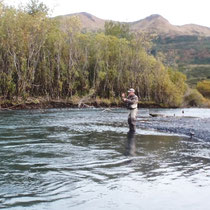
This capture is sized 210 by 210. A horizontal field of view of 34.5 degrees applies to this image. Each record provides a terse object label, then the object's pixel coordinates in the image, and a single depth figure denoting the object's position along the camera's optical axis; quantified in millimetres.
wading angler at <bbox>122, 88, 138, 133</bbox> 19938
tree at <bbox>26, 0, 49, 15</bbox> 71838
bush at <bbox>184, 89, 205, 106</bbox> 79938
